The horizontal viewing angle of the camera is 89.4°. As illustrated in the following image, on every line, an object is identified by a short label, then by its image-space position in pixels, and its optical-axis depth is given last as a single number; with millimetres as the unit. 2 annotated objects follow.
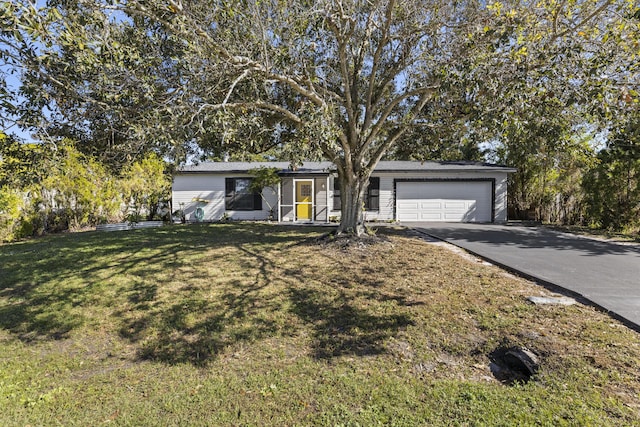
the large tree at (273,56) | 4910
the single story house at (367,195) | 15914
